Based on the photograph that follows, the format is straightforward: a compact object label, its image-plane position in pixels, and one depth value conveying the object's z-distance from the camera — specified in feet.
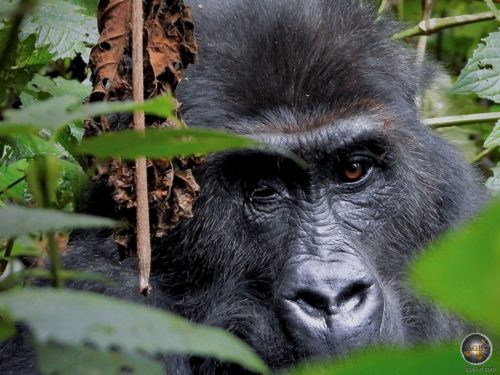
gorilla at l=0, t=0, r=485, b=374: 23.25
